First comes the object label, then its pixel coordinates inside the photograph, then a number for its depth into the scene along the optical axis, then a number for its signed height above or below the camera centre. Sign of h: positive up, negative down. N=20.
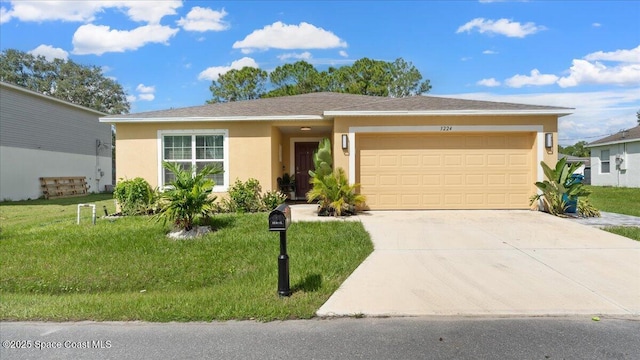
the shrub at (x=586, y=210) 10.18 -0.89
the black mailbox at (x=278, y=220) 4.64 -0.51
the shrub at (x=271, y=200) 11.60 -0.65
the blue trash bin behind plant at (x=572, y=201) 10.23 -0.65
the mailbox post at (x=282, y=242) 4.65 -0.79
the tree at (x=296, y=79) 30.61 +8.11
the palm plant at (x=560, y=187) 10.16 -0.28
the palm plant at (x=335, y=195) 10.27 -0.46
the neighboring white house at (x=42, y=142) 19.47 +2.22
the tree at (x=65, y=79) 41.22 +11.28
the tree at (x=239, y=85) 33.59 +8.44
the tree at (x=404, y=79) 32.09 +8.43
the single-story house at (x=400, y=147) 11.02 +0.94
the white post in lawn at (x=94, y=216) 9.48 -0.92
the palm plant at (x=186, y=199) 7.91 -0.42
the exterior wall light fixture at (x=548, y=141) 10.93 +1.03
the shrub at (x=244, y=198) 11.43 -0.58
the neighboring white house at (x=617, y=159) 22.05 +1.07
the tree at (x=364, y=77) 30.17 +8.03
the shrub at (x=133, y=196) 11.06 -0.50
